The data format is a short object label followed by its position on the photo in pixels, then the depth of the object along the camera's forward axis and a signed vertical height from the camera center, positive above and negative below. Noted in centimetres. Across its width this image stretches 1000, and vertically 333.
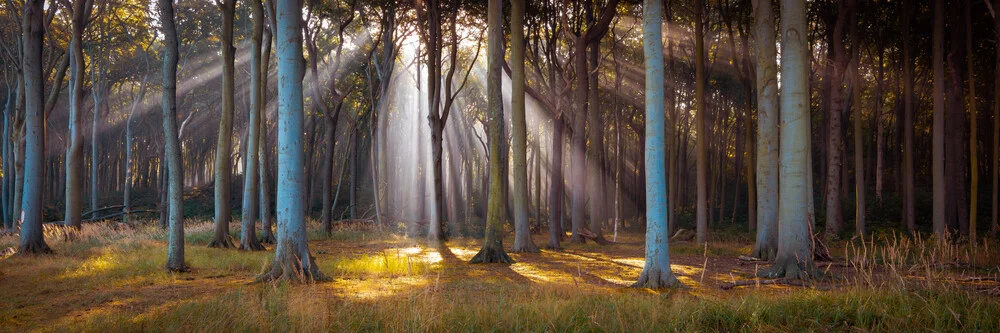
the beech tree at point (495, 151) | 1358 +73
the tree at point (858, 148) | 1756 +92
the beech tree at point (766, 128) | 1312 +111
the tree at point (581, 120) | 1862 +191
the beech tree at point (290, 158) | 987 +45
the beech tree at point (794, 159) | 1050 +35
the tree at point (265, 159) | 1588 +72
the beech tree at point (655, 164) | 918 +26
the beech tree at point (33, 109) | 1389 +177
